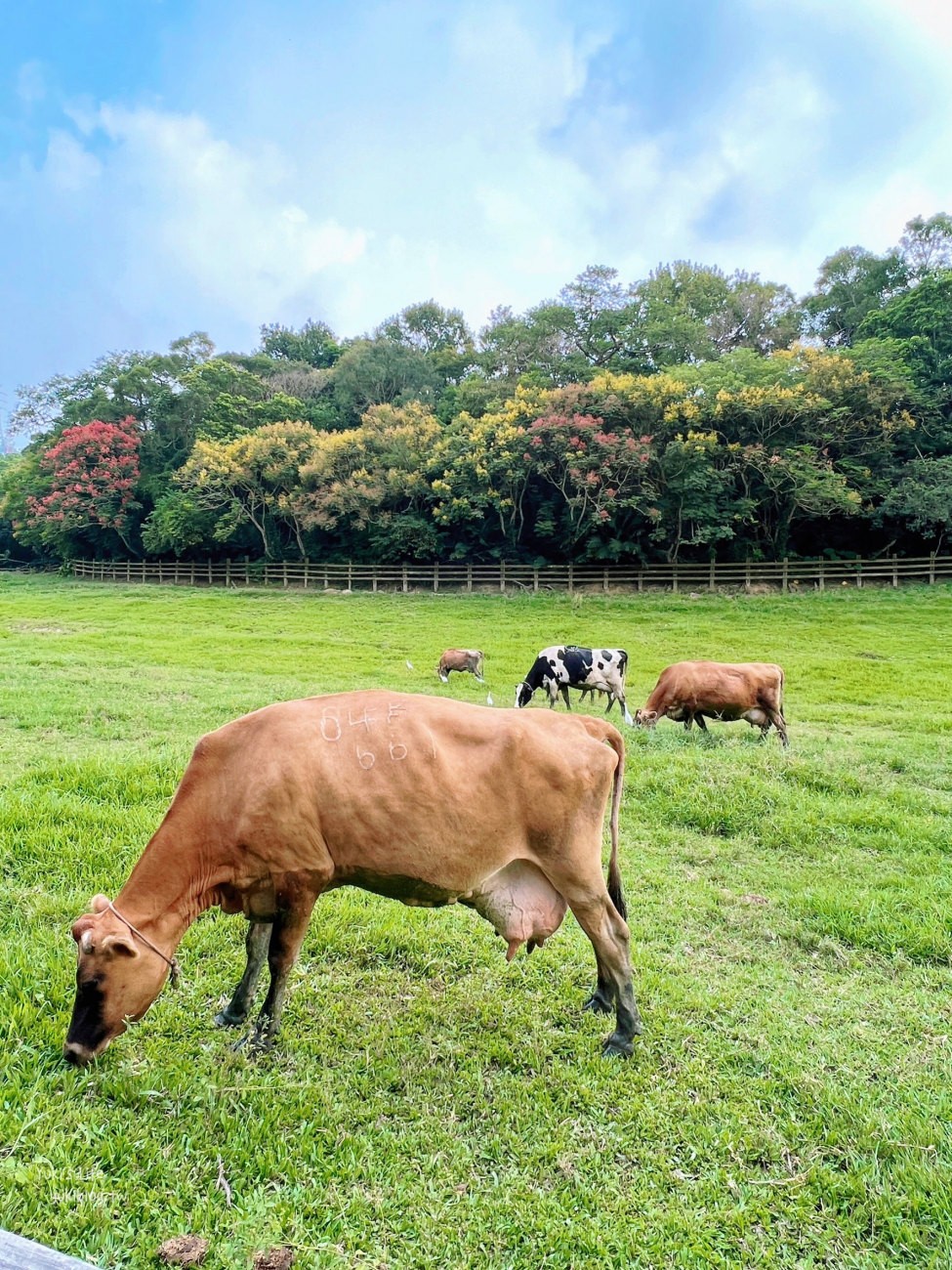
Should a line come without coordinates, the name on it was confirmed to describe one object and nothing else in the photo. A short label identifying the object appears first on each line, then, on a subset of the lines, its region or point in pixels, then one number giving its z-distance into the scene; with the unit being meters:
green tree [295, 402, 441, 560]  32.94
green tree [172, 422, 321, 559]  34.91
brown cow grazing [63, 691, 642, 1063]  3.11
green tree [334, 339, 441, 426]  45.53
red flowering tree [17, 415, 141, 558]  40.56
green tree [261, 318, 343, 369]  60.62
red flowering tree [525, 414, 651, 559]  28.97
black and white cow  13.91
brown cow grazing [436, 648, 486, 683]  16.61
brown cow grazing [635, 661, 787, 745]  10.46
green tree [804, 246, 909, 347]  40.53
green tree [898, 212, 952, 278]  38.97
